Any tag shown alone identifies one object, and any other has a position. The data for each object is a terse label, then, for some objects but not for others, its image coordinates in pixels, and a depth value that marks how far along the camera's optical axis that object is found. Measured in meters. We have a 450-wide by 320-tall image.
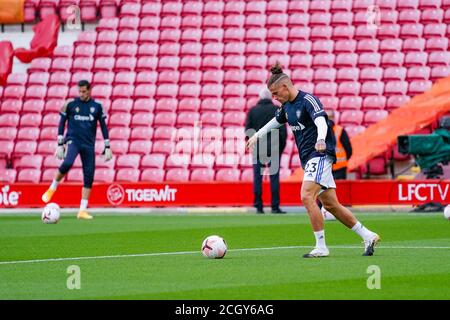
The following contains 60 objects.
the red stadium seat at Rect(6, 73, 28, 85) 32.28
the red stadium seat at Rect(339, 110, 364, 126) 27.70
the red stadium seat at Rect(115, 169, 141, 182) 28.23
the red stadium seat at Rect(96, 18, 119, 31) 33.00
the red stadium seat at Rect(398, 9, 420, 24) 29.70
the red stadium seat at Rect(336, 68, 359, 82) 28.77
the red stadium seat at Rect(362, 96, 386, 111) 27.88
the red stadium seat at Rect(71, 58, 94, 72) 32.00
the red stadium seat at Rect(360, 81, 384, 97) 28.19
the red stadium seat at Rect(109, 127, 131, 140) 29.52
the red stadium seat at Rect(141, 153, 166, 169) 28.38
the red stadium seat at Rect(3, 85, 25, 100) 31.84
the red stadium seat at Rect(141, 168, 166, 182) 28.05
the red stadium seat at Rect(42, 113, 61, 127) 30.53
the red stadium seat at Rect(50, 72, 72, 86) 31.86
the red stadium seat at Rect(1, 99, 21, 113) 31.38
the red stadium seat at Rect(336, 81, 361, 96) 28.44
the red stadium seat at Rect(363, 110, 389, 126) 27.55
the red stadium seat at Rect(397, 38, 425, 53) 28.94
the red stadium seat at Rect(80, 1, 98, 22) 33.53
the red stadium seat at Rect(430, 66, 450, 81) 28.12
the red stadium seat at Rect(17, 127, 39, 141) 30.38
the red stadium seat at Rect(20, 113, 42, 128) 30.80
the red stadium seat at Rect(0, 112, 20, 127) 30.98
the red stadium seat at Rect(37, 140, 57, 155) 29.80
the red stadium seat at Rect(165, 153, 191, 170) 28.22
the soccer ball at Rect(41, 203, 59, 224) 19.67
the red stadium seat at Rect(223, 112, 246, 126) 28.66
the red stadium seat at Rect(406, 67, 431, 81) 28.12
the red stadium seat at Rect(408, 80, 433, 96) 27.89
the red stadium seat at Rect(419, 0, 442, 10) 29.88
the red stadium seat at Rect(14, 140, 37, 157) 29.97
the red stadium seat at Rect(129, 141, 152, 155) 28.95
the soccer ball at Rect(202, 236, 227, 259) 12.17
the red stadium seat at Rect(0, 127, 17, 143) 30.56
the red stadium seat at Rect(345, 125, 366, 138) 27.36
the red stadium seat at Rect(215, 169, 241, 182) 27.45
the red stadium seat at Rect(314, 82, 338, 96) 28.58
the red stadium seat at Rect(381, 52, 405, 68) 28.73
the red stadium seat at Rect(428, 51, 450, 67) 28.45
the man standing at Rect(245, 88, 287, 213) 23.11
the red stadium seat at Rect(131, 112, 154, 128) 29.67
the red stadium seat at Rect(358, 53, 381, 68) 28.91
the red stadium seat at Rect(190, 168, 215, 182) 27.61
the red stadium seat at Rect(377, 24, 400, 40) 29.52
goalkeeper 21.50
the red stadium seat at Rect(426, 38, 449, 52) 28.77
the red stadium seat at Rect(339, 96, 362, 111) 28.05
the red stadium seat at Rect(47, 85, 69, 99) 31.47
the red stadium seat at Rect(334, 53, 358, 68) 29.11
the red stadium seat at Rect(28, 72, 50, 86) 32.06
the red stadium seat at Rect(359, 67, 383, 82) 28.56
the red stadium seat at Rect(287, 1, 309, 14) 31.12
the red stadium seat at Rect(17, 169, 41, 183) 29.02
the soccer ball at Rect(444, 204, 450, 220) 19.25
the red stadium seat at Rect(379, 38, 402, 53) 29.12
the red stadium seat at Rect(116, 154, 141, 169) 28.64
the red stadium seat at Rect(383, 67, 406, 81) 28.33
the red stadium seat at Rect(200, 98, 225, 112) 29.31
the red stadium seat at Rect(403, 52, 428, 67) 28.55
